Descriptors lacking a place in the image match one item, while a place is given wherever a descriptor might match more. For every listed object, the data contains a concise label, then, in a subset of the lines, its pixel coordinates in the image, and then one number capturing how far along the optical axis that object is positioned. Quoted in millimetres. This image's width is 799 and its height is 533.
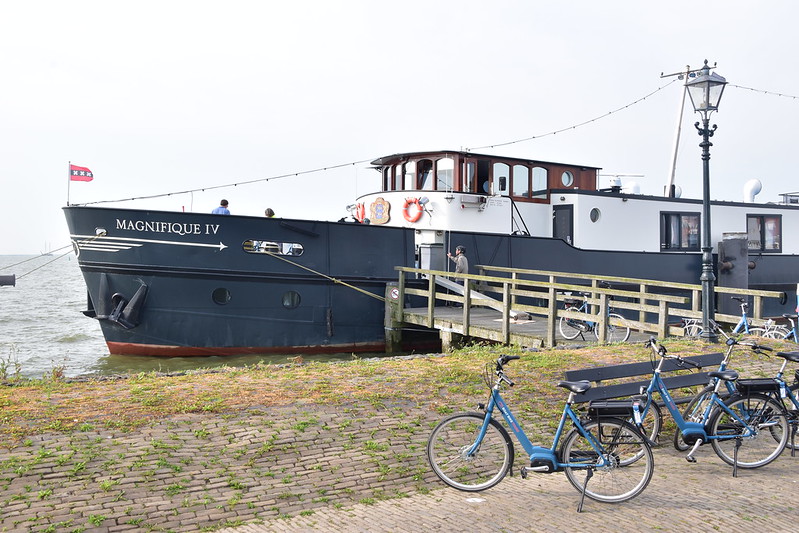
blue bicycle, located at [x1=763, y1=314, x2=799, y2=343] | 12461
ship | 14273
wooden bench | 6145
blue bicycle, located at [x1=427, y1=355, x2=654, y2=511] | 5203
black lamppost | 10289
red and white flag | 14316
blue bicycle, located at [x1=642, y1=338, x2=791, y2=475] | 6082
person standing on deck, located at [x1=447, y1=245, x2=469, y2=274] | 15750
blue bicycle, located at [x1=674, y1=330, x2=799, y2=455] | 6164
